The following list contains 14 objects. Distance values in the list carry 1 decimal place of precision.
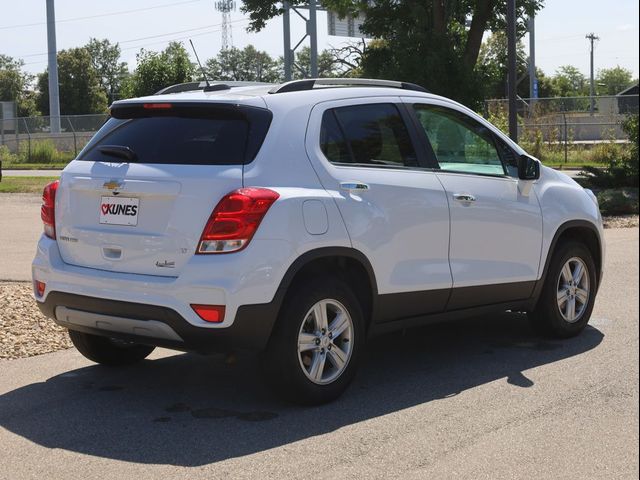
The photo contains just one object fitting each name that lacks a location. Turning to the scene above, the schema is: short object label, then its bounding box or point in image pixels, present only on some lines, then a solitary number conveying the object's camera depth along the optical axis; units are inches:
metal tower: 2714.1
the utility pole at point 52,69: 1726.1
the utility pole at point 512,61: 733.9
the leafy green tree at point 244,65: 4426.7
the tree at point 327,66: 1963.6
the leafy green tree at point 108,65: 4205.2
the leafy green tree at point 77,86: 3393.2
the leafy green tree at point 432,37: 896.9
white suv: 222.7
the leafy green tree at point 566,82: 3572.8
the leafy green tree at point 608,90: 3535.9
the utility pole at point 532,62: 2192.4
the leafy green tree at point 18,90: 3366.1
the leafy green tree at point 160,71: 1750.7
